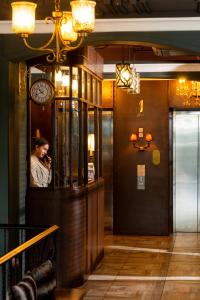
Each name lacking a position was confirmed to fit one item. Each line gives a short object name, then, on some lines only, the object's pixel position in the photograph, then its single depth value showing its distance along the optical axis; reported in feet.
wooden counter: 27.37
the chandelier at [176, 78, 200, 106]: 41.65
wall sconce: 42.66
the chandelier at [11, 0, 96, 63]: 18.42
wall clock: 27.20
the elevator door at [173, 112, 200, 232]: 43.39
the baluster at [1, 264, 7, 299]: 15.77
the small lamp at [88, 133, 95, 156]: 32.76
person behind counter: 28.48
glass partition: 27.61
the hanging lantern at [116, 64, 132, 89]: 32.50
